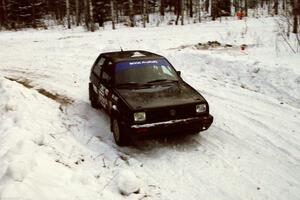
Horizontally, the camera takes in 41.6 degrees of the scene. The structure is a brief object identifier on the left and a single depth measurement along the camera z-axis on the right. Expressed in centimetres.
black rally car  727
